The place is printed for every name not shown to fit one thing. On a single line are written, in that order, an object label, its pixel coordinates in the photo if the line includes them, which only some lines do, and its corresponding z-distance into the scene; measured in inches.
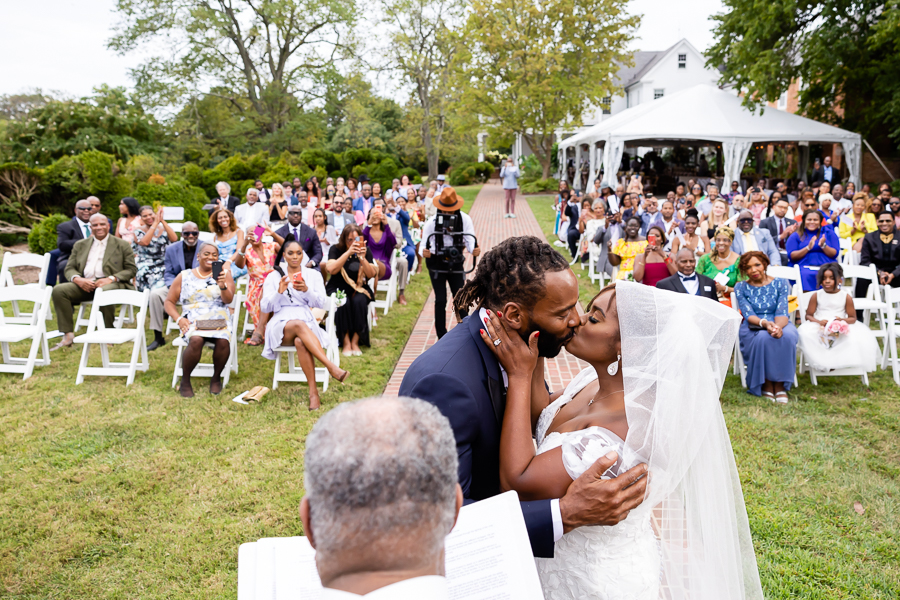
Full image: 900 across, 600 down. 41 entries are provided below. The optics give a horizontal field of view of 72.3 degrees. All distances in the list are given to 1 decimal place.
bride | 84.3
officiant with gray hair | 40.9
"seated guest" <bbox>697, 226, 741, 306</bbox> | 311.6
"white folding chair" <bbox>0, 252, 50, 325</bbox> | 352.8
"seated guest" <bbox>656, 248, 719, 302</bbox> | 276.1
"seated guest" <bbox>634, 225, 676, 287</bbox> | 309.6
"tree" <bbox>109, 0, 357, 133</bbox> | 1216.8
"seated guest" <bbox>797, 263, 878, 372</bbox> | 271.1
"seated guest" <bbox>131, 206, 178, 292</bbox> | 351.3
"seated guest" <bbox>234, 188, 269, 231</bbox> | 482.6
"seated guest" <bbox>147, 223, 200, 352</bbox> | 329.7
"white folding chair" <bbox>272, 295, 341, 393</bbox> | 273.0
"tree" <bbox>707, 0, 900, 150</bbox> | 705.0
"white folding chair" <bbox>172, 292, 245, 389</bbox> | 277.9
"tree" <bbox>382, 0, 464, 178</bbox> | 1280.8
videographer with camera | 302.7
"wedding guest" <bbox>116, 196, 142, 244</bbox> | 379.9
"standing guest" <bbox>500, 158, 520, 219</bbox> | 898.7
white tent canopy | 756.0
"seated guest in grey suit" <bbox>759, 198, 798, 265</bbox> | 411.2
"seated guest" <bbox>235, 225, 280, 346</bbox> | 315.3
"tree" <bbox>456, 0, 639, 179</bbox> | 1186.6
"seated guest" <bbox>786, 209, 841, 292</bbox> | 357.2
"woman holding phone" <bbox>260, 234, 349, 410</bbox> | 263.9
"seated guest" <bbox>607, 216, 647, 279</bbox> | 354.6
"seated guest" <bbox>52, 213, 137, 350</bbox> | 333.1
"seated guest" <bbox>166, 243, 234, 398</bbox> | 274.2
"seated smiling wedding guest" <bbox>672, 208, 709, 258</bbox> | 363.9
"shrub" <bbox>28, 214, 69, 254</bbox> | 461.1
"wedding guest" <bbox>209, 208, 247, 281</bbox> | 336.8
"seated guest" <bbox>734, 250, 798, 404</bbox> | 261.9
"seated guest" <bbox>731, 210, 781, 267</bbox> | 349.1
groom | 79.0
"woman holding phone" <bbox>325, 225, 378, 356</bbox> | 324.2
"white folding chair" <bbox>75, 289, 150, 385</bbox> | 281.3
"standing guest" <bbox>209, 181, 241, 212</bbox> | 501.0
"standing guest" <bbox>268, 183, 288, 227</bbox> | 515.2
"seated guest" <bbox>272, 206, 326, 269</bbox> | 358.3
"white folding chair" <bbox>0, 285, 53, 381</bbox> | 291.7
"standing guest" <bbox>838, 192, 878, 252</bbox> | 428.6
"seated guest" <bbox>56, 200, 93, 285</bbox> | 355.3
